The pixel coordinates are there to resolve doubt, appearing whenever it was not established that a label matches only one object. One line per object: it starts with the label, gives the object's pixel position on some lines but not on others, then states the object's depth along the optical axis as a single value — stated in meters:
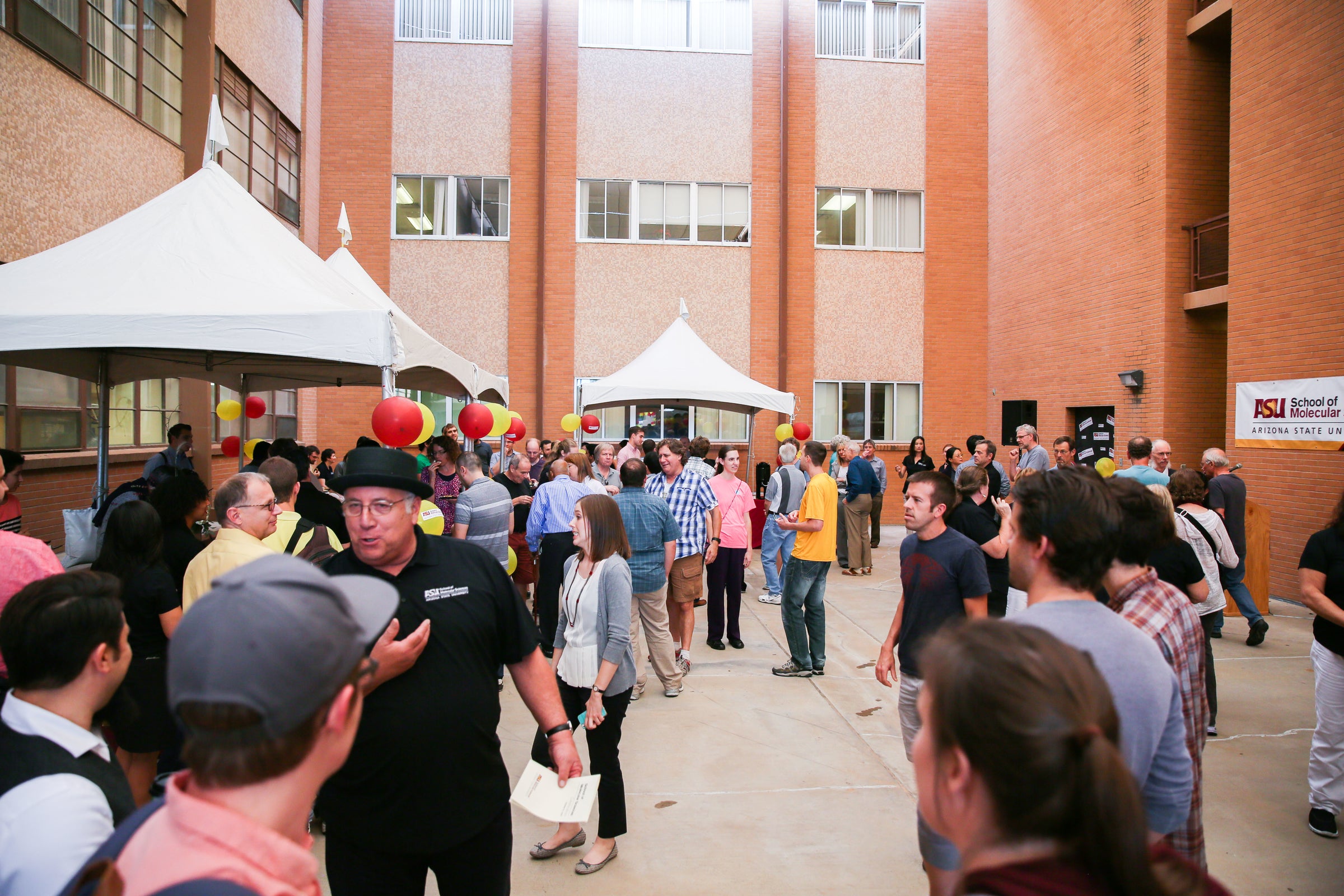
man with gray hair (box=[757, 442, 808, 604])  8.30
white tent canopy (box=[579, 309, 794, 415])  11.64
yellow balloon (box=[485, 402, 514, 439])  9.27
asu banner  9.22
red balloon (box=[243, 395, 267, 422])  10.12
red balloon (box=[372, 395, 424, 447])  5.27
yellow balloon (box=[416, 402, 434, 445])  6.17
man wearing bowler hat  2.29
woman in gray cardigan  3.83
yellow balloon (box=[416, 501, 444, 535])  5.11
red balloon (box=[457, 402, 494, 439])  7.71
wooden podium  9.31
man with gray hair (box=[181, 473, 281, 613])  3.37
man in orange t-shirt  6.74
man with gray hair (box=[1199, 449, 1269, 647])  7.95
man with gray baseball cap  1.05
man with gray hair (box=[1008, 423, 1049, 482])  10.17
